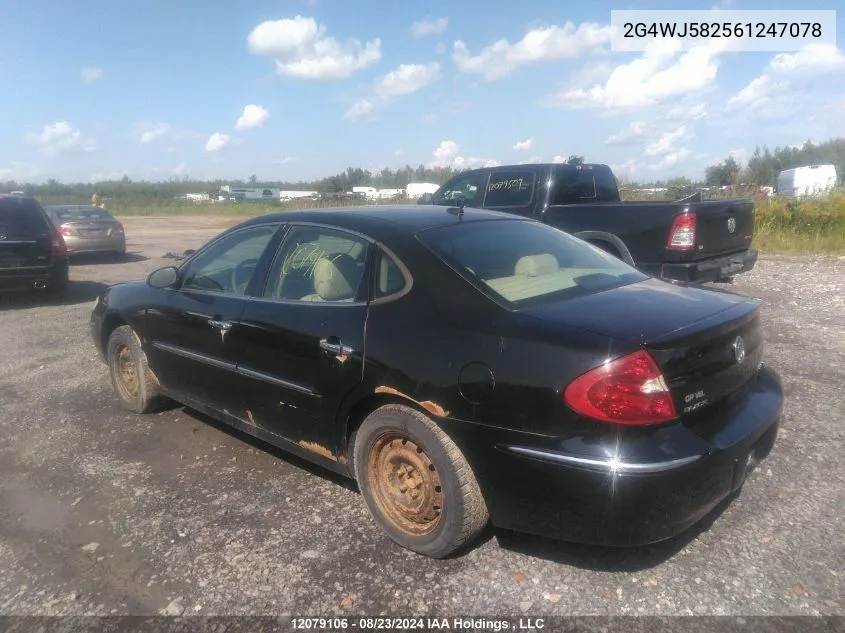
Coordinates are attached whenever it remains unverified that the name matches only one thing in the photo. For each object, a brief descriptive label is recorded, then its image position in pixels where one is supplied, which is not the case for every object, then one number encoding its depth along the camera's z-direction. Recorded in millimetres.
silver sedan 14461
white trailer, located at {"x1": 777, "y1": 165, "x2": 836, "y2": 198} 32156
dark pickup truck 6680
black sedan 2395
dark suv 9156
